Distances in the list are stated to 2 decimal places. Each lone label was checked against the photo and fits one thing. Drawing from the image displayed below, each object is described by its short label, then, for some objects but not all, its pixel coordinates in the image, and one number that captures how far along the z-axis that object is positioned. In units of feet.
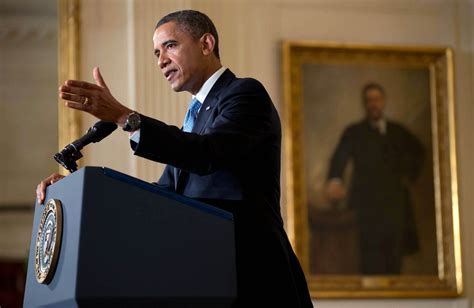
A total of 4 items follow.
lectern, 17.94
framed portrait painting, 55.99
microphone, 21.95
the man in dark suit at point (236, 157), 19.94
